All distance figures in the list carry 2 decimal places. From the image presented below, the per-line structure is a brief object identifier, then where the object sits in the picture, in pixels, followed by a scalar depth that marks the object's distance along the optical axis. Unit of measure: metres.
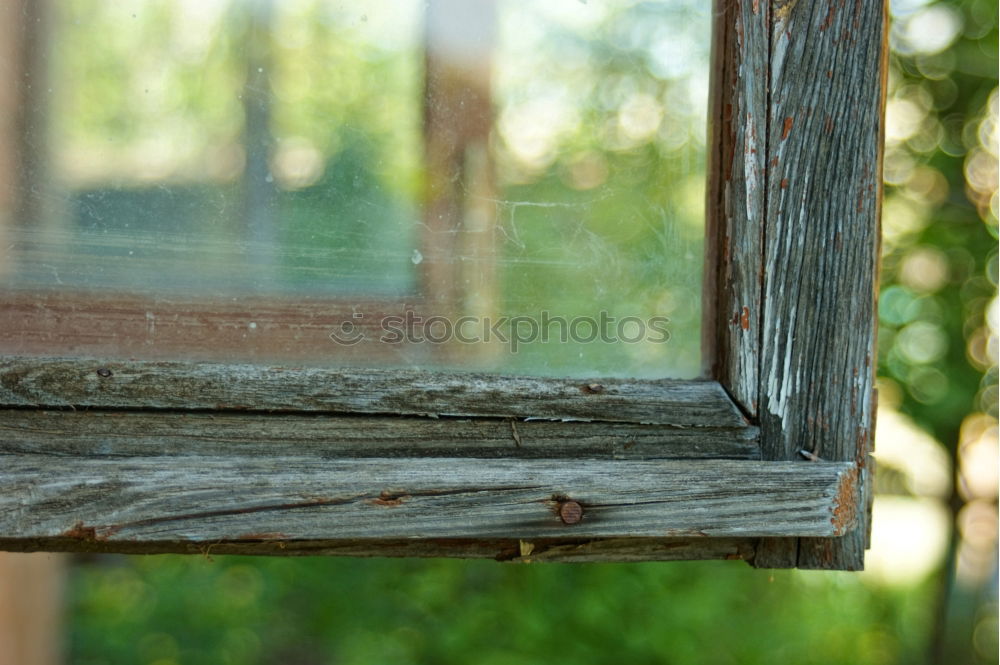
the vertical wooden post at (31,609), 1.95
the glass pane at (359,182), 0.95
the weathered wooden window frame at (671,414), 0.94
